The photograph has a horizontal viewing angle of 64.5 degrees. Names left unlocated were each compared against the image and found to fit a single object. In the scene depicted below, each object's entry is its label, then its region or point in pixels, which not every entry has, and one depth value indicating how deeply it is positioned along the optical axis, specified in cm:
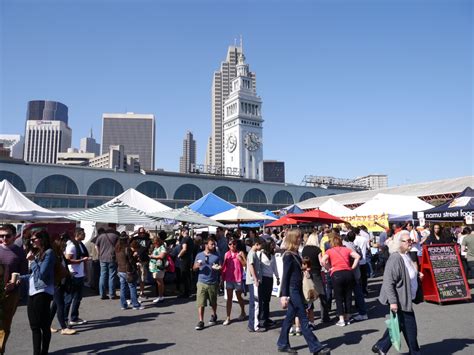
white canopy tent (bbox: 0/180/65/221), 1302
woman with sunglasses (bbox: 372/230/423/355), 508
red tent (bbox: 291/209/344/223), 1327
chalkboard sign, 921
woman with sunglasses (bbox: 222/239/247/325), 780
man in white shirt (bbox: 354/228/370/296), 992
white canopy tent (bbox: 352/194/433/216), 1647
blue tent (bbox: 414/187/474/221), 1269
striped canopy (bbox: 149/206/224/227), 1277
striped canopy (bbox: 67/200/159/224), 1176
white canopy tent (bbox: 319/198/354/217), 1833
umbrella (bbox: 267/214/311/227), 1408
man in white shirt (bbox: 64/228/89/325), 742
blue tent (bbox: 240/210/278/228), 2619
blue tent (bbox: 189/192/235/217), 1615
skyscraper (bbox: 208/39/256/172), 18750
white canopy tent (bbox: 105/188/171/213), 1680
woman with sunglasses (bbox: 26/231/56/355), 518
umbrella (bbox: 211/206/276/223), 1459
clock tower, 10712
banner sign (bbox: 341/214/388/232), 1605
